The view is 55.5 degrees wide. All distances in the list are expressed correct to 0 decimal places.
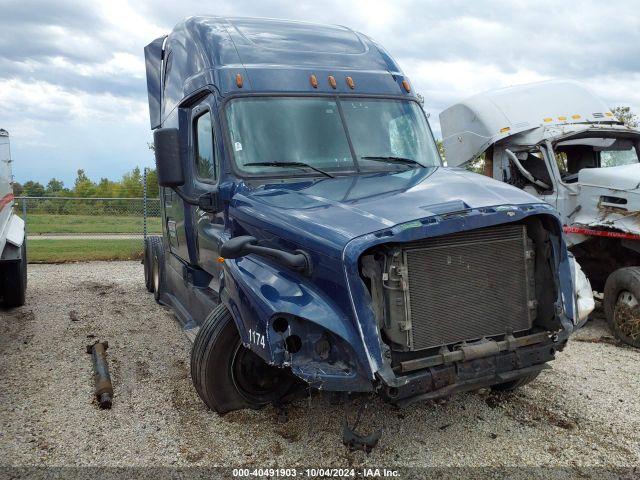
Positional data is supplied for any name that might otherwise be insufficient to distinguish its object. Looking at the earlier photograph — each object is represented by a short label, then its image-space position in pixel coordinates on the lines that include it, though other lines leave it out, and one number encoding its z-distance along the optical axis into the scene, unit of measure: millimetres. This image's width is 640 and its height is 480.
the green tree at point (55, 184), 34212
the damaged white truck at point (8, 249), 8297
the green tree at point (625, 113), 19773
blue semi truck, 3695
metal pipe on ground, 5086
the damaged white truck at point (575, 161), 7220
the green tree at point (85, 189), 23656
